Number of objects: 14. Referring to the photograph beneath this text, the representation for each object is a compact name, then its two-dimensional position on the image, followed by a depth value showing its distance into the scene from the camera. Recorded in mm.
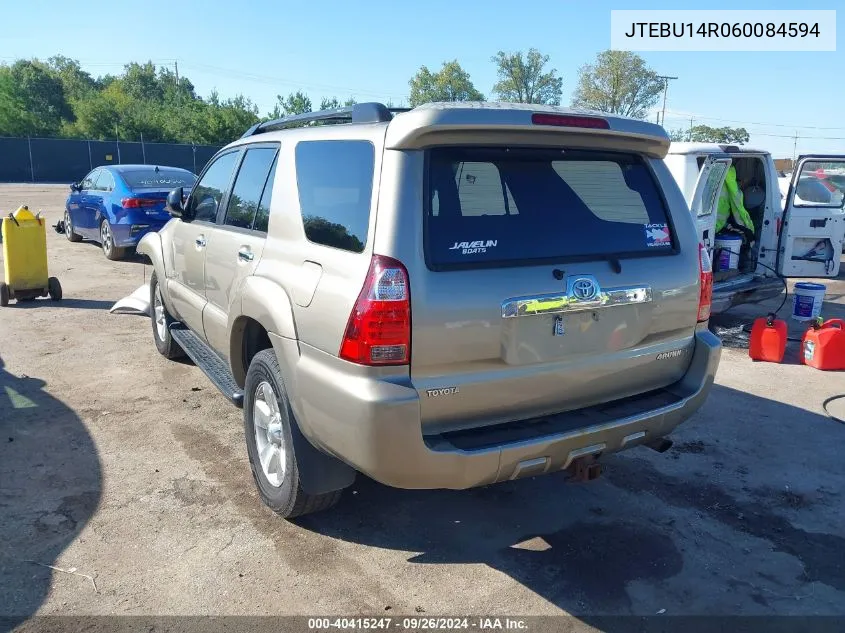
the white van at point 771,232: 7570
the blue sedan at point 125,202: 11727
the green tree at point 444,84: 97750
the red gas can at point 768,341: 6859
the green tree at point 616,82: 80375
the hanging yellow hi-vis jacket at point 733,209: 8484
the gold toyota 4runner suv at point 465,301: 2809
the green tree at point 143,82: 104438
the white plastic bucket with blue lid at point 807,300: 7922
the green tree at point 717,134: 70438
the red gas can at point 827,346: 6586
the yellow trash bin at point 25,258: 8648
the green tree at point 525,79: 93625
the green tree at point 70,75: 87250
